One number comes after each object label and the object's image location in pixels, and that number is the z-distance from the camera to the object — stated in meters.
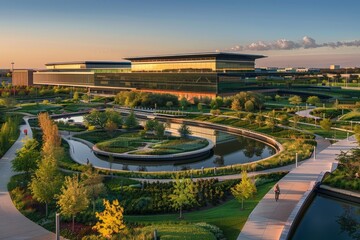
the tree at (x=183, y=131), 41.59
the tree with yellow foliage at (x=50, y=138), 28.23
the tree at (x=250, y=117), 51.91
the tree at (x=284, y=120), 49.11
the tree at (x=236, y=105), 61.75
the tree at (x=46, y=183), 19.66
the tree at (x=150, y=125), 43.53
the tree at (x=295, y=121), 45.64
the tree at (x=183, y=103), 71.64
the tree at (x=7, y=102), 70.46
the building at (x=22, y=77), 147.62
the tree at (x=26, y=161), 25.58
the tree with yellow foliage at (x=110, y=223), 14.98
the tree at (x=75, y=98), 86.25
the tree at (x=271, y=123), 45.19
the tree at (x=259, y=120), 48.41
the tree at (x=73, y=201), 17.42
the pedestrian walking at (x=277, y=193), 20.09
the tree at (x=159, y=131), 41.00
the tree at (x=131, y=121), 48.91
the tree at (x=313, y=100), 69.25
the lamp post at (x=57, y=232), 14.66
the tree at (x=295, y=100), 66.85
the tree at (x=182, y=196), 18.62
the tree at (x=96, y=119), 48.34
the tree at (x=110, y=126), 44.34
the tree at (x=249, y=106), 60.06
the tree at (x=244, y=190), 19.44
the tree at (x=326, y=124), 41.69
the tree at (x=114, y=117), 47.98
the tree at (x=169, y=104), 71.54
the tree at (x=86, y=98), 90.36
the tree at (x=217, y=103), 67.18
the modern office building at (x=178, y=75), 86.44
